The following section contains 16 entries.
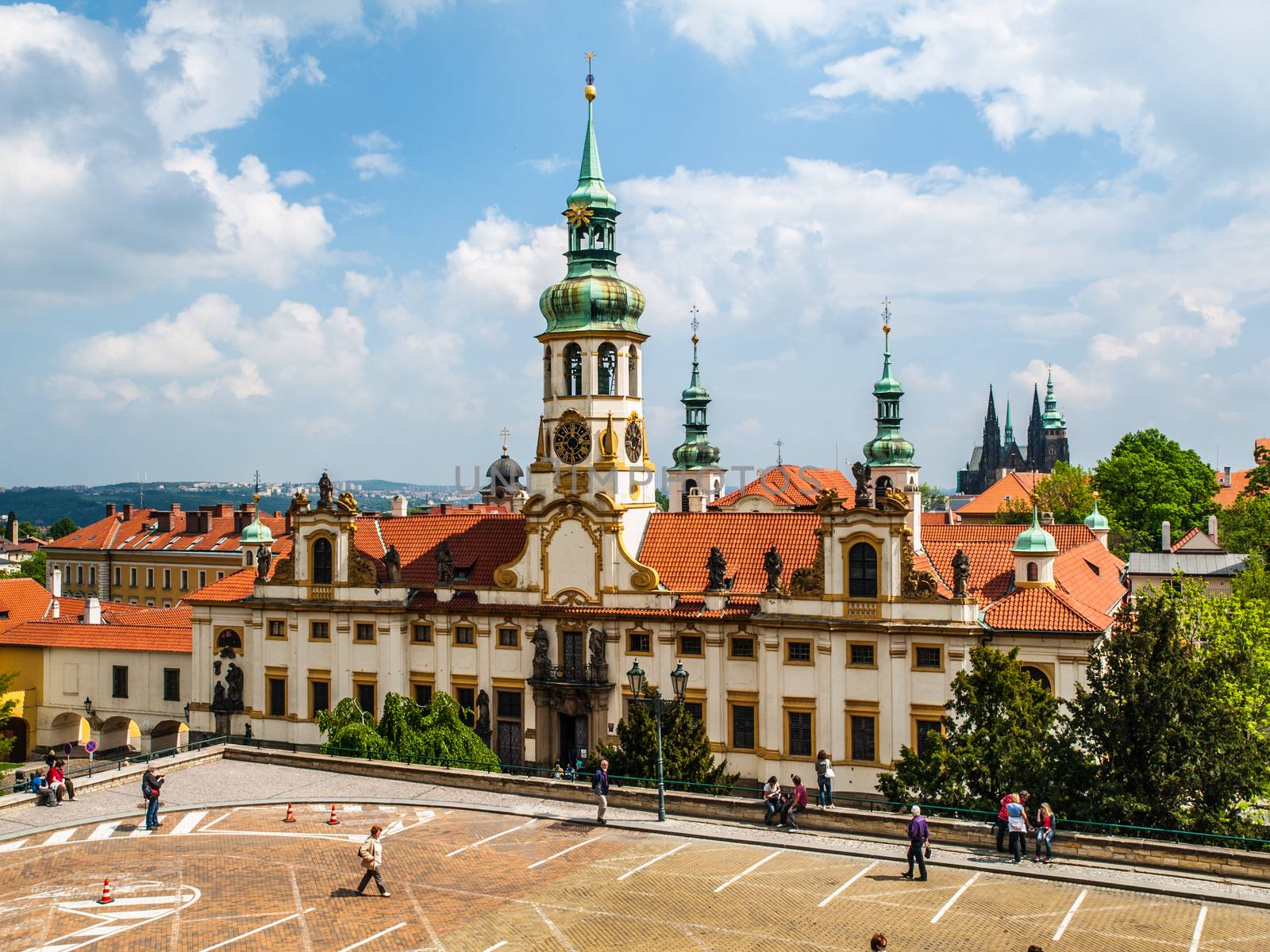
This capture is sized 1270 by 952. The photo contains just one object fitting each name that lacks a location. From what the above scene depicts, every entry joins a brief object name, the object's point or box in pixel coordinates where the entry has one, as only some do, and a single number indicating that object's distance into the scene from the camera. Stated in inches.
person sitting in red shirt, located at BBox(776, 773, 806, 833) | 1215.6
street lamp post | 1250.0
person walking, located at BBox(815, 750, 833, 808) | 1380.4
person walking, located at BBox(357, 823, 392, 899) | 1010.1
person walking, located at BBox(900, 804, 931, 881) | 1046.4
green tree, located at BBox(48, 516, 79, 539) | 7209.6
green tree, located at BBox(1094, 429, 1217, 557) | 3548.2
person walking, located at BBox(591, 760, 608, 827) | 1242.6
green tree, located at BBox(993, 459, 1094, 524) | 3631.9
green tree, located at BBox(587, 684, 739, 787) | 1462.8
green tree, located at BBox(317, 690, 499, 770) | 1664.6
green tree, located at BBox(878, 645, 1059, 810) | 1253.1
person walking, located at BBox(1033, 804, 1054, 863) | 1087.6
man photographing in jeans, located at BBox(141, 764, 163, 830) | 1238.9
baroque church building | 1700.3
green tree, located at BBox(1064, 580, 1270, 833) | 1155.9
